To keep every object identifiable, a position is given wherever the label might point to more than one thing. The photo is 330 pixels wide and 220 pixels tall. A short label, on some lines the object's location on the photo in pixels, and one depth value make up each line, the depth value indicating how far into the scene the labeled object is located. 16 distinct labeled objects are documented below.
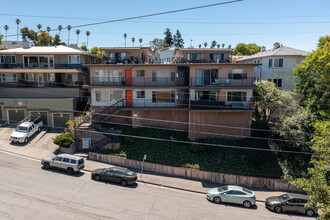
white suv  21.46
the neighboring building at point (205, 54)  32.12
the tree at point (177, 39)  75.56
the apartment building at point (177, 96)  27.05
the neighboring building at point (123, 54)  32.22
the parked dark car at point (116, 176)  20.61
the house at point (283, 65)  33.31
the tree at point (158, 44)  72.24
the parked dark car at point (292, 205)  18.56
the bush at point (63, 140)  25.23
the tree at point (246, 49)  69.75
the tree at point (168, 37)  75.05
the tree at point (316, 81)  25.62
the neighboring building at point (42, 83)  31.19
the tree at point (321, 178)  14.19
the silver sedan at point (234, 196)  19.03
